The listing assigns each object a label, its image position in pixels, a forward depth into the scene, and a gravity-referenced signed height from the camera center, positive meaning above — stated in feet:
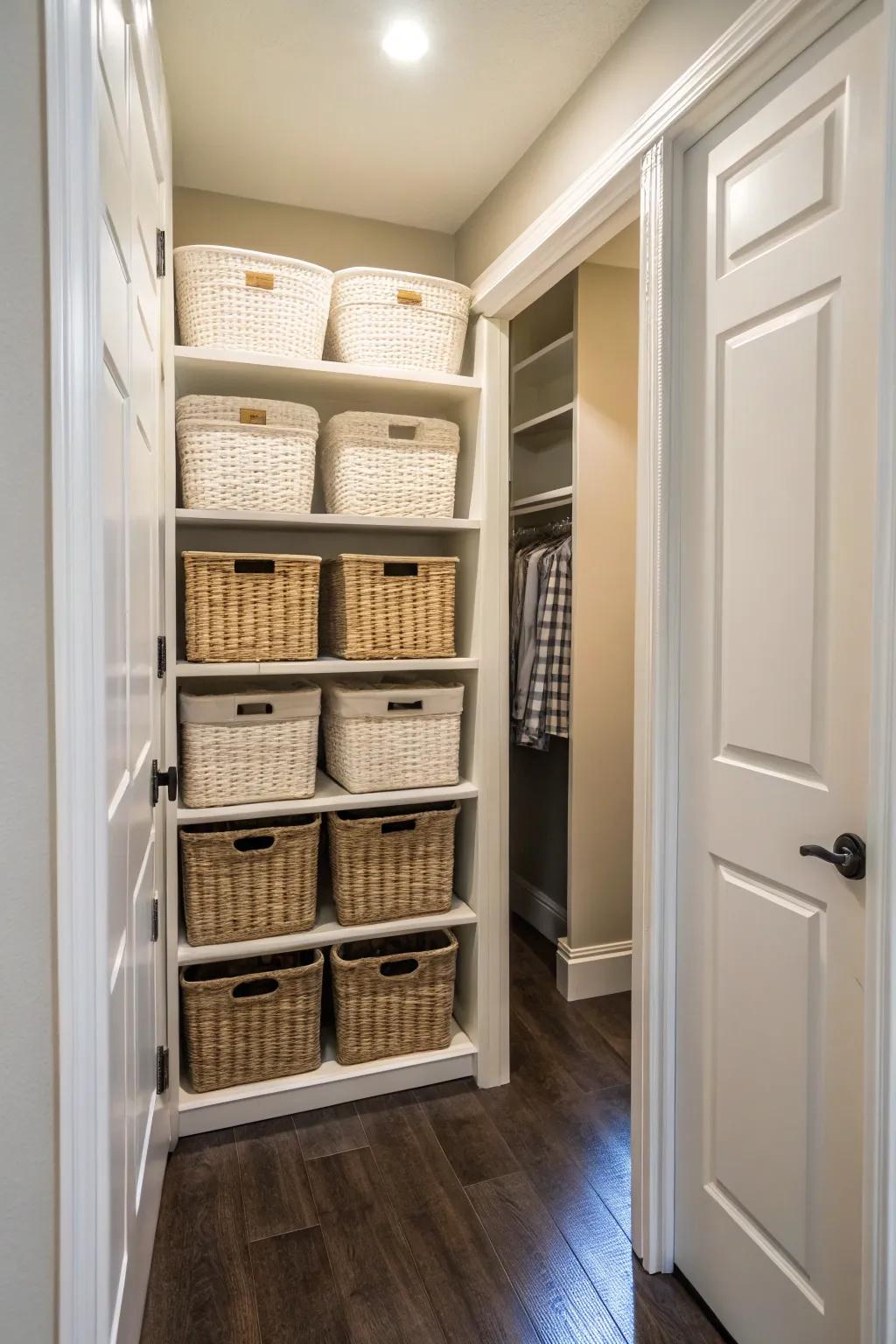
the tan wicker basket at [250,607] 6.80 +0.32
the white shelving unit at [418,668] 7.00 -0.22
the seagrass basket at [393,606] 7.32 +0.36
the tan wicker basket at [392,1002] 7.48 -3.34
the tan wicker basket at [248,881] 6.98 -2.07
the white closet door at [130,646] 3.58 -0.01
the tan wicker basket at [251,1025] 7.03 -3.35
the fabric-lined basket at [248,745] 6.84 -0.87
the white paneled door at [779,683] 3.99 -0.20
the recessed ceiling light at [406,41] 5.44 +4.12
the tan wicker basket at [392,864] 7.45 -2.04
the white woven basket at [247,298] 6.64 +2.88
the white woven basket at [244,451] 6.68 +1.60
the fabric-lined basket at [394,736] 7.37 -0.83
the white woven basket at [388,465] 7.22 +1.62
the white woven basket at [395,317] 7.20 +2.96
